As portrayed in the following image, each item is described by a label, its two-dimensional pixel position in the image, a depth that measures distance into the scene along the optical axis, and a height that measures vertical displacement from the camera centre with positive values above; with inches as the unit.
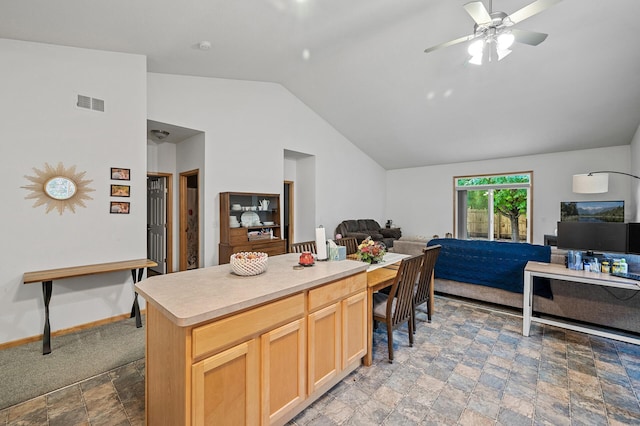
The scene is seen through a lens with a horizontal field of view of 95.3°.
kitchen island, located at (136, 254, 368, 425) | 51.6 -27.7
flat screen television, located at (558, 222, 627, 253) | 117.3 -10.3
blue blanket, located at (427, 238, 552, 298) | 135.8 -25.8
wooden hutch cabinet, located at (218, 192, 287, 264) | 184.0 -9.3
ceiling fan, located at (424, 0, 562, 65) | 89.0 +61.9
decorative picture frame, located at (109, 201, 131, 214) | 134.8 +1.4
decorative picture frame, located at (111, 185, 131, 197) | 134.9 +9.0
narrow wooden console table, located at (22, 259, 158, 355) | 107.7 -25.3
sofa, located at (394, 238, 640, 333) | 117.8 -35.3
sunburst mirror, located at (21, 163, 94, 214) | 117.2 +9.0
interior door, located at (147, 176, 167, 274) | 215.0 -8.6
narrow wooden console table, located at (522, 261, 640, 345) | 101.2 -24.9
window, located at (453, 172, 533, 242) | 275.6 +4.3
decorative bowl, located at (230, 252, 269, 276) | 75.0 -13.9
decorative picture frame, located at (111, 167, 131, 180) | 134.5 +17.1
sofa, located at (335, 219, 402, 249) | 276.1 -20.3
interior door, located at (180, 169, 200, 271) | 215.8 -9.5
